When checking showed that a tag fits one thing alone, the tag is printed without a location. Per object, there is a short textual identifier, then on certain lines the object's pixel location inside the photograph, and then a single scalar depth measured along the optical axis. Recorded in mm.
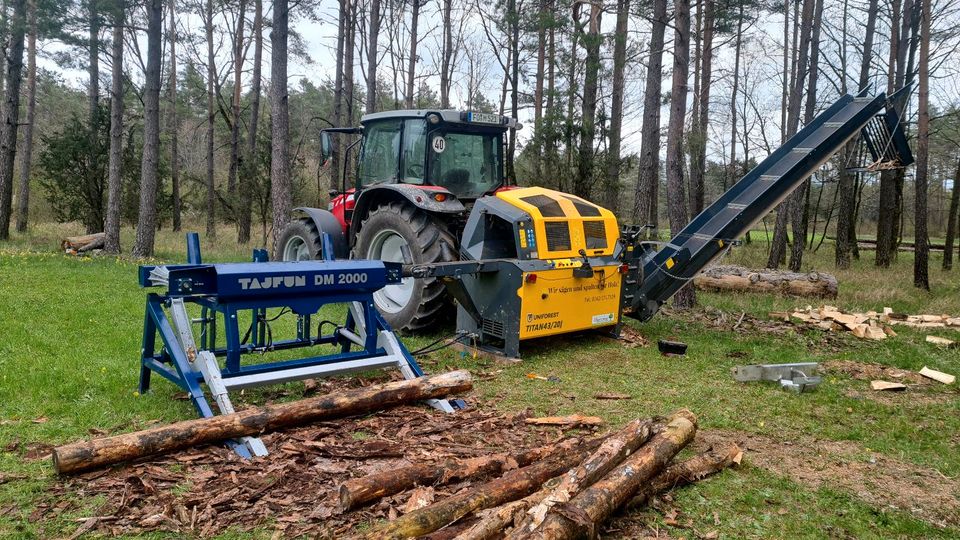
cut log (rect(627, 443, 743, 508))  3227
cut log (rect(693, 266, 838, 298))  10180
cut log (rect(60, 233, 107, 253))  13734
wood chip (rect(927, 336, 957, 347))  7008
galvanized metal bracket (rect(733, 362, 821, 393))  5301
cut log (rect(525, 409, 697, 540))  2619
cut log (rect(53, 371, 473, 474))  3297
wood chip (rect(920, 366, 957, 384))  5500
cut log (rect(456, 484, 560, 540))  2609
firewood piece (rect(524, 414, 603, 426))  4359
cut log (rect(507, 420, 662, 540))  2686
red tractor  6703
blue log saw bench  4172
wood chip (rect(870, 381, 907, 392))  5266
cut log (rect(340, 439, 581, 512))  3045
